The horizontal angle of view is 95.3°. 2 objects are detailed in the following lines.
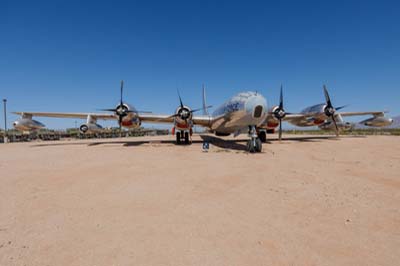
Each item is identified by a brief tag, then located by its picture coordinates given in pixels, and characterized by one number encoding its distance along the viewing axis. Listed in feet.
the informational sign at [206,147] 48.83
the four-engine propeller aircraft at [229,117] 45.98
